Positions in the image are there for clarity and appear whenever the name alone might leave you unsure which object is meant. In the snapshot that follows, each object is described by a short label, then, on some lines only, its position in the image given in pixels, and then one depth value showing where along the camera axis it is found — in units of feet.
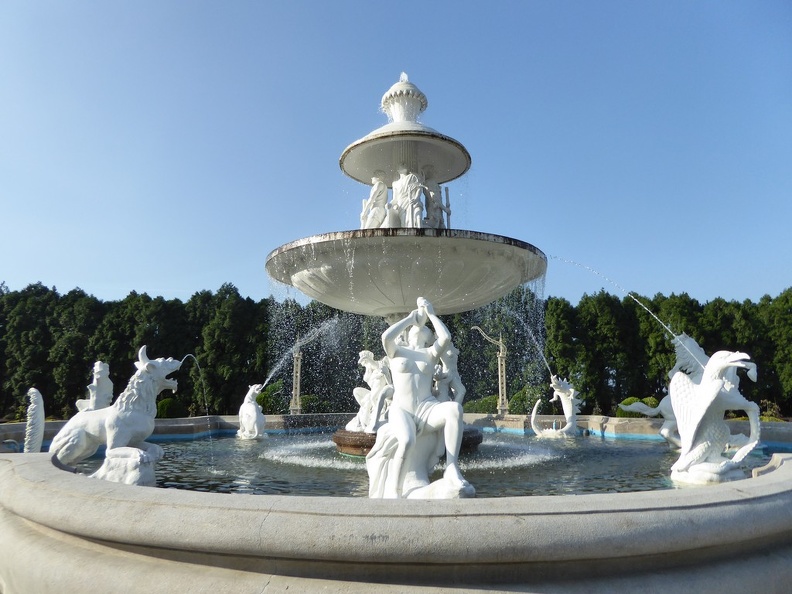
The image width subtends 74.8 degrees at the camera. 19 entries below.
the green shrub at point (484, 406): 67.67
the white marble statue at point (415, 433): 13.99
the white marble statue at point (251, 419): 39.63
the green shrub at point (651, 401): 57.41
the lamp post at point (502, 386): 61.16
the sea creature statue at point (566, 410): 40.57
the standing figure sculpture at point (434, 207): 36.66
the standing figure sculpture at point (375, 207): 35.76
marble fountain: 8.21
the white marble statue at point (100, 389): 22.90
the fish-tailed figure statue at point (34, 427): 23.34
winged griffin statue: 17.69
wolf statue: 17.38
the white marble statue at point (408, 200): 35.04
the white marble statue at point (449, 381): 26.45
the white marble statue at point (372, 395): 31.27
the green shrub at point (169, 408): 53.78
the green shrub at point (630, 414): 54.24
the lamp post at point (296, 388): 62.23
